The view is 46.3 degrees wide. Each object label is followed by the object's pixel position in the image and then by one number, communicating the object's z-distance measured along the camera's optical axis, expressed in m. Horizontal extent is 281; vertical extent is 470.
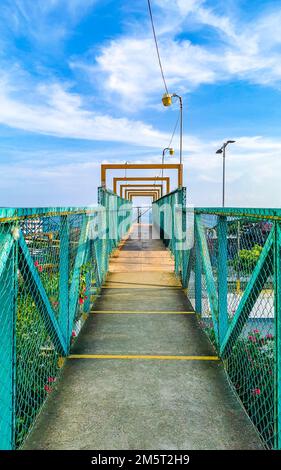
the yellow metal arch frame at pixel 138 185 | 31.42
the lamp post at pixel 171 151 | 23.44
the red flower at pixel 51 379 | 3.04
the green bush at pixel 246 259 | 2.88
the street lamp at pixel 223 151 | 19.89
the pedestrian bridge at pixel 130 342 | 2.08
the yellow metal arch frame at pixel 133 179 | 24.05
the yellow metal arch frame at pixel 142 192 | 38.64
